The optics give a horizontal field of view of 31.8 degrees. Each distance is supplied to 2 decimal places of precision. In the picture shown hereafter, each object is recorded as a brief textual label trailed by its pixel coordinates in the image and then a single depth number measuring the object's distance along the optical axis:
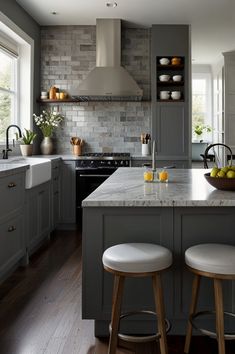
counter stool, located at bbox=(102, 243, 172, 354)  1.87
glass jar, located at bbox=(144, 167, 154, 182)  2.92
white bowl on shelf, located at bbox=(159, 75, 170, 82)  5.99
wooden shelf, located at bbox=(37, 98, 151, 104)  6.05
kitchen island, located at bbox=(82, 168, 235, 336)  2.22
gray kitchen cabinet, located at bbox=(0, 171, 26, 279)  3.12
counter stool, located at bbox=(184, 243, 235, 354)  1.84
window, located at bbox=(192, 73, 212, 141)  9.36
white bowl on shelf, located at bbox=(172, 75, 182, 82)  6.02
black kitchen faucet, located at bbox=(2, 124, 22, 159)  4.57
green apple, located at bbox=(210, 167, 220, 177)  2.54
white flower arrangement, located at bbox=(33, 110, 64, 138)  6.05
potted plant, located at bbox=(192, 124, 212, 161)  9.12
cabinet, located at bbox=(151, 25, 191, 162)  5.99
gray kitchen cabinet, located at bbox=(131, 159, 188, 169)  5.97
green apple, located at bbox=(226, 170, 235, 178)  2.44
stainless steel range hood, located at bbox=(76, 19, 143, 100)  5.79
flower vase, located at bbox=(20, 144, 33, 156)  5.50
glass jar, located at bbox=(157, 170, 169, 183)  2.96
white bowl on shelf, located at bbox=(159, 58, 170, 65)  5.95
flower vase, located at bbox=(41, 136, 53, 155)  6.06
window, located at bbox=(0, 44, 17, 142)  5.30
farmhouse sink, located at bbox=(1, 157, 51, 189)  3.77
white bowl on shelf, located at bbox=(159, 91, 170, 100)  6.02
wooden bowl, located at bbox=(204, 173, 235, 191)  2.43
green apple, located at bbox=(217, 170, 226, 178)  2.49
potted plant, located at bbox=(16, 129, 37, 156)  5.50
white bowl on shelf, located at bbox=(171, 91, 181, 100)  6.02
